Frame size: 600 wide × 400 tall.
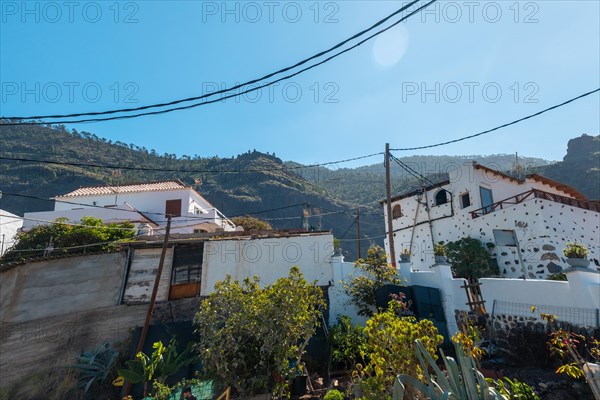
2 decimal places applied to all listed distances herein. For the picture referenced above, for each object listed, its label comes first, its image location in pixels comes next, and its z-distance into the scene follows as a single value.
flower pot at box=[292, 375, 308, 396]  11.15
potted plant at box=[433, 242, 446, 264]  15.19
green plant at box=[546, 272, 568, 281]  13.59
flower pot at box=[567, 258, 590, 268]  9.83
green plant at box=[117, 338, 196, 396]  11.23
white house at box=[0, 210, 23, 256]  24.79
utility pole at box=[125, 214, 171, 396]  12.73
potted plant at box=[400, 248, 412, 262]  17.20
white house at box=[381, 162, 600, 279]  17.62
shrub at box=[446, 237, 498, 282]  18.28
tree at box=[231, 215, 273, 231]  31.88
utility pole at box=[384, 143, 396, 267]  19.47
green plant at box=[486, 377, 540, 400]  6.35
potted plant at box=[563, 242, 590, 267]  9.84
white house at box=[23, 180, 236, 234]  29.44
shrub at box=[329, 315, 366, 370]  12.77
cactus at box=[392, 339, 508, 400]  5.37
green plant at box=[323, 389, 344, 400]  8.85
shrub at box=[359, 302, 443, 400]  6.25
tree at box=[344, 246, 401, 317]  15.01
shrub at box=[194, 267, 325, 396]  8.86
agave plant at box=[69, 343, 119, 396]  13.92
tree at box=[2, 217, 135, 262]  19.91
